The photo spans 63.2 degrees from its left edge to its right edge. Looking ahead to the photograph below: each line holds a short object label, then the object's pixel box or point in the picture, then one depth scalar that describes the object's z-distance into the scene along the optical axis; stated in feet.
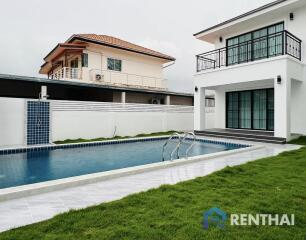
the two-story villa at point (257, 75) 38.40
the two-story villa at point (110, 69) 61.82
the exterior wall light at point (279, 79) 37.62
